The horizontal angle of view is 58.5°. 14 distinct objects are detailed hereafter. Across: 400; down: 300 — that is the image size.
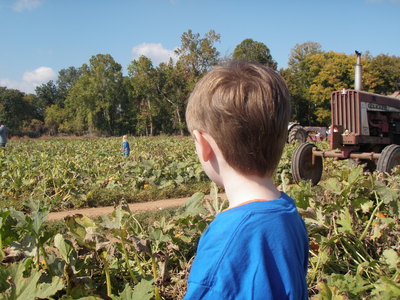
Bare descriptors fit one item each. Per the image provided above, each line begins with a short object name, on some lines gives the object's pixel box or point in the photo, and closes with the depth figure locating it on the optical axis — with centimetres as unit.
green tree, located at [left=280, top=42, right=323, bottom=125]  5037
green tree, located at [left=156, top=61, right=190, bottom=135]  5169
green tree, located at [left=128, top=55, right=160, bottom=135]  5406
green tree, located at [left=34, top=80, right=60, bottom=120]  8875
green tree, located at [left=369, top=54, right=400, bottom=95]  5075
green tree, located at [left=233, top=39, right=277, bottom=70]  5572
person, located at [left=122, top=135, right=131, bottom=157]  1307
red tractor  742
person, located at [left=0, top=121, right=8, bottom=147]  1717
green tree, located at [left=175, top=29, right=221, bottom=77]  5078
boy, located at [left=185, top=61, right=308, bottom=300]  107
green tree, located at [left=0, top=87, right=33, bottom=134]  6338
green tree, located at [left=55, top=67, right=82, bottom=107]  10475
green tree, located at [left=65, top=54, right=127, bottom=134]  5912
